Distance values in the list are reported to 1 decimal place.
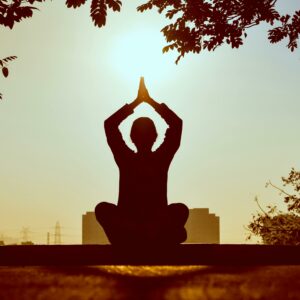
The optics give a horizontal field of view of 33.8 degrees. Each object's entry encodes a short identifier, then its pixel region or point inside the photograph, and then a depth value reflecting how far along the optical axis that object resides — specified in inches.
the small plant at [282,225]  661.3
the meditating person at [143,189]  199.8
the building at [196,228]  6087.6
